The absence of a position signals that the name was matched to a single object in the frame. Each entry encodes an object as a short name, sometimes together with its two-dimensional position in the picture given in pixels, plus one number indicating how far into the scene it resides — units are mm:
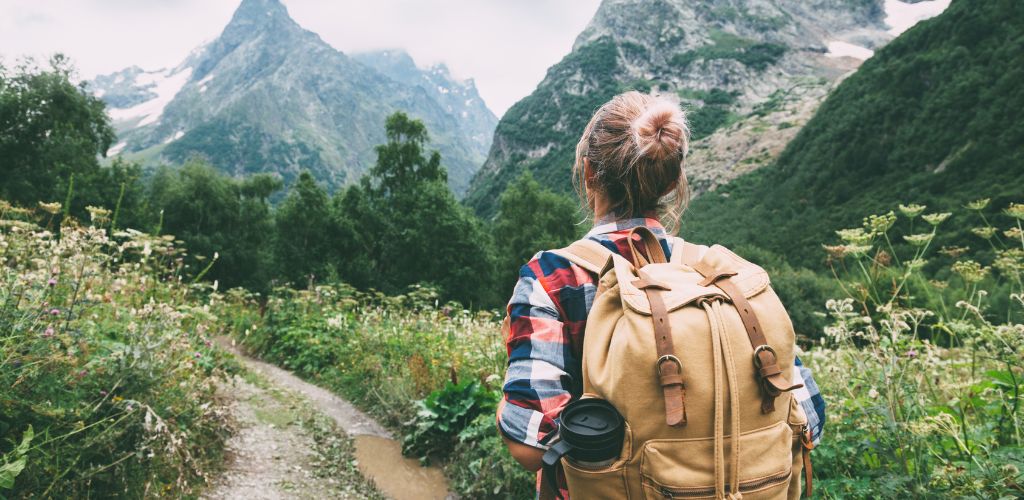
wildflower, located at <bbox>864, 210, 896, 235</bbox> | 3225
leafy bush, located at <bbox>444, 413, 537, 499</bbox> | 3525
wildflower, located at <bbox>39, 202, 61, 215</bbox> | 4141
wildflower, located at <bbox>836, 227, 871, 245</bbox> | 3158
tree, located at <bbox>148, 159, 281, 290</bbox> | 28891
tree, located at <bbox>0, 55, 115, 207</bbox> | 22703
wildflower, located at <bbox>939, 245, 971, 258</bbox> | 3908
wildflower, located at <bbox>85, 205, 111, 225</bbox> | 3713
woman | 1260
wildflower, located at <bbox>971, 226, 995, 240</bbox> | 3445
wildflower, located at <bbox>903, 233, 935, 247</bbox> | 3194
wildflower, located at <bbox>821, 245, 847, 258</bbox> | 3473
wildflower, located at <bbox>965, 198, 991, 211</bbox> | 3795
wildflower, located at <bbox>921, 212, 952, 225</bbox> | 3577
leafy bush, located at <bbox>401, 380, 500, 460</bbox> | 4430
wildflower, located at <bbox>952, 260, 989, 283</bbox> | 3289
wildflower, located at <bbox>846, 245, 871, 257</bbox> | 3115
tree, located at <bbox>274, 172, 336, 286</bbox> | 23469
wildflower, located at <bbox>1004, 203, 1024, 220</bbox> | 3199
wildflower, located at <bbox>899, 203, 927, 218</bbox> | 3621
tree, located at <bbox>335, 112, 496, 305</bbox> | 23031
